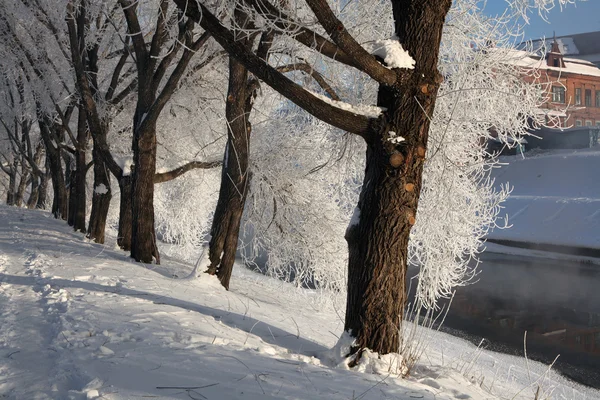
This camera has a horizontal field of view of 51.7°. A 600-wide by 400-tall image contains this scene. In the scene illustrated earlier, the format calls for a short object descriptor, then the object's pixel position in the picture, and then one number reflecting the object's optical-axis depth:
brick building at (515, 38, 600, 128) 63.38
